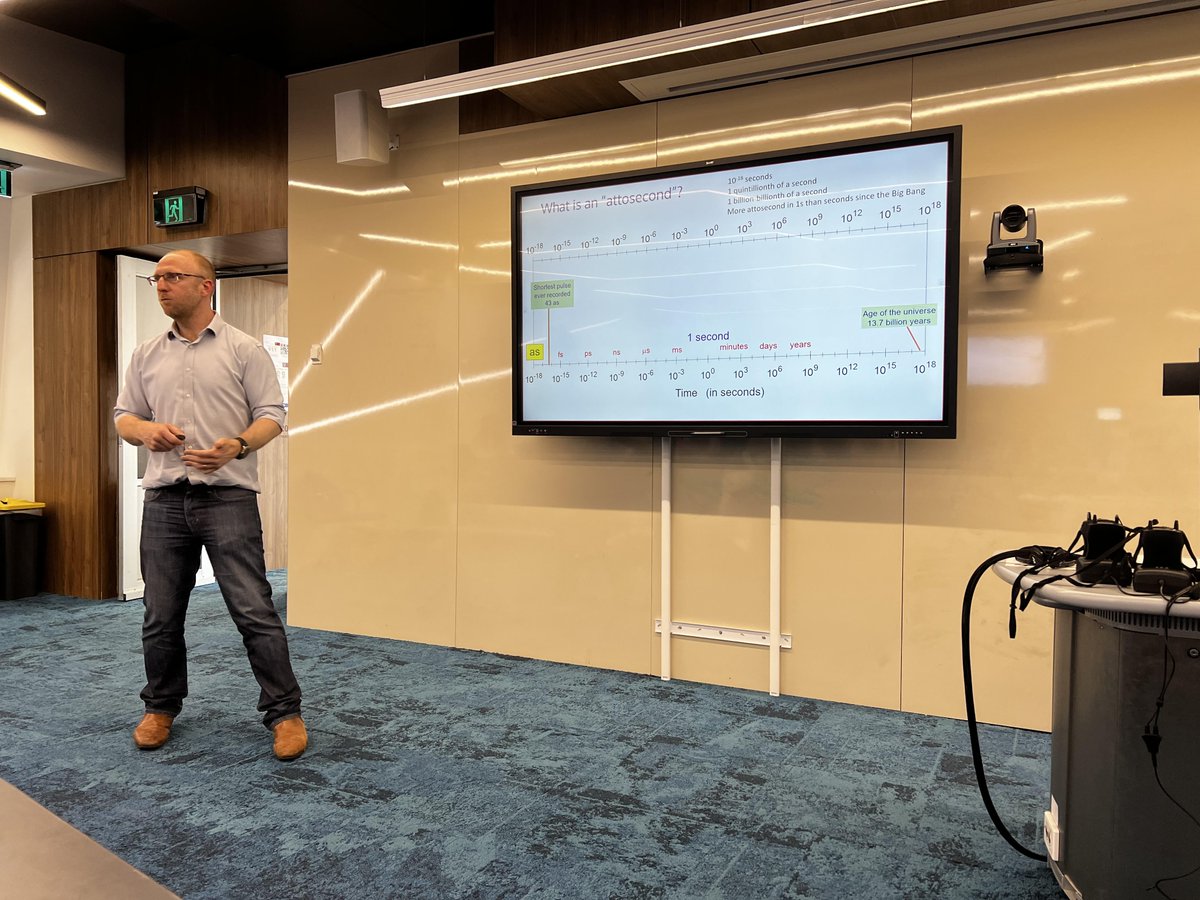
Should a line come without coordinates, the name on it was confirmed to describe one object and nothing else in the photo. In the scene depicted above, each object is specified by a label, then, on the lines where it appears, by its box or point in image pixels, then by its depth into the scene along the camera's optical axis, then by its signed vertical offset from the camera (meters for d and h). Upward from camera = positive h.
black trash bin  5.14 -0.88
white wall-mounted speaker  4.01 +1.40
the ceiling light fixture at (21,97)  3.81 +1.49
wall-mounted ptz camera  2.82 +0.60
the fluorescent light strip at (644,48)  2.60 +1.29
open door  5.25 -0.20
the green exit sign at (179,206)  4.72 +1.19
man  2.71 -0.23
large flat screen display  2.93 +0.47
